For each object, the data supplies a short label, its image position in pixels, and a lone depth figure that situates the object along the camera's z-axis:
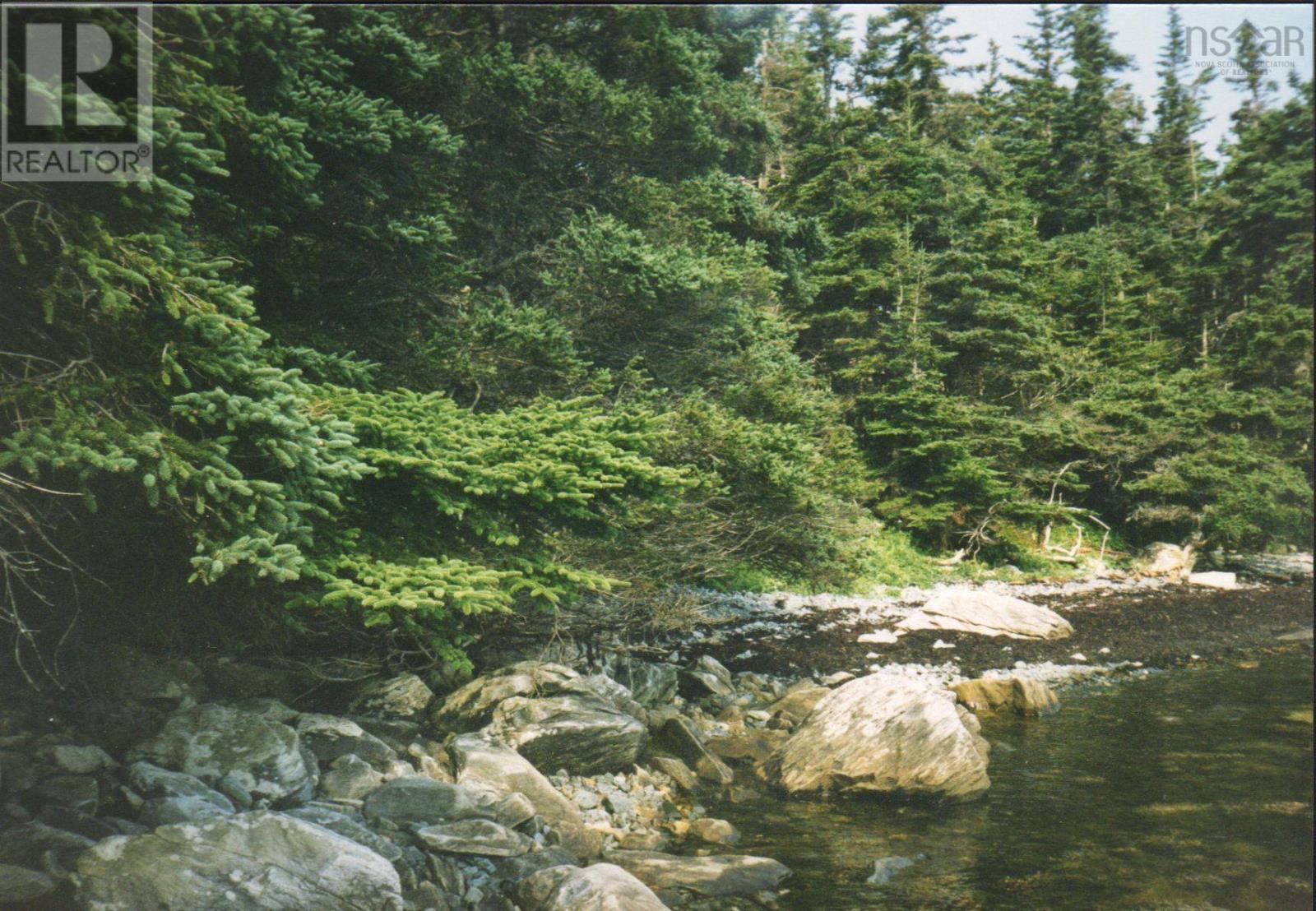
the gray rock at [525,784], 6.40
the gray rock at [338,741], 6.27
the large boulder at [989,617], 15.05
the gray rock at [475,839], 5.46
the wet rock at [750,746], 8.99
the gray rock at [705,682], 10.90
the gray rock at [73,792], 4.68
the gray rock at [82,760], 4.96
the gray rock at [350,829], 5.06
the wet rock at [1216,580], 13.98
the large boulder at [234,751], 5.41
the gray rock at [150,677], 5.93
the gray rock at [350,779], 5.83
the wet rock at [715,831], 6.78
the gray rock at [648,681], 10.14
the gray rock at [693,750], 8.31
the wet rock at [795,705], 10.17
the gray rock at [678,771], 7.95
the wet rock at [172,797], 4.74
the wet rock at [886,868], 5.98
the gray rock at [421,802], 5.72
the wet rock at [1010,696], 10.54
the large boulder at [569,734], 7.45
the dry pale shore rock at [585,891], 4.91
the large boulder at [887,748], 7.61
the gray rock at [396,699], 7.44
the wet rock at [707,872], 5.82
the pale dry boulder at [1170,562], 16.83
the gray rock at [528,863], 5.46
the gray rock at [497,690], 7.68
